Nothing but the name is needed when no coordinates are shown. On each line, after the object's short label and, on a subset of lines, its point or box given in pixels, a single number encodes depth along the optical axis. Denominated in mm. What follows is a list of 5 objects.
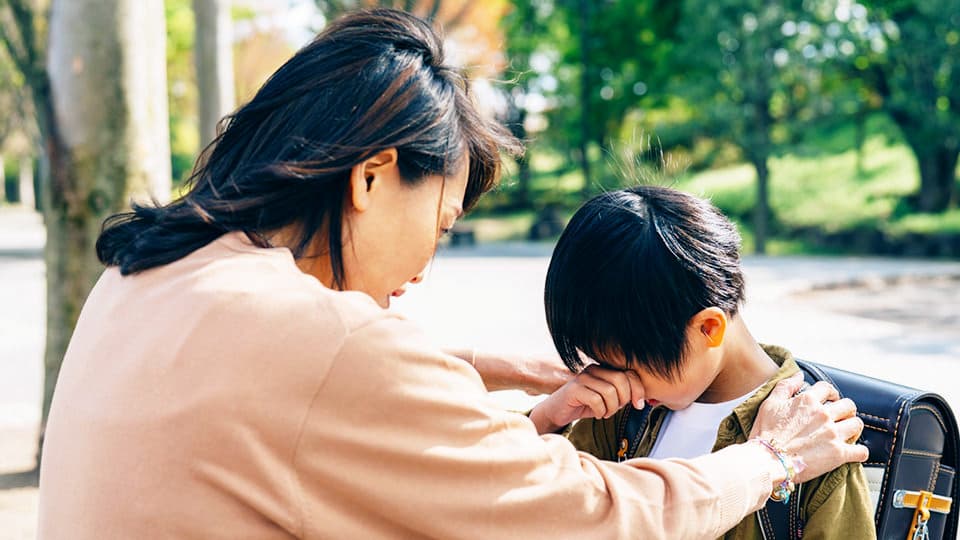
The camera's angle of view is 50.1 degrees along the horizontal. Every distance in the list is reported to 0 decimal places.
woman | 1469
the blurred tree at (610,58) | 25453
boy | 2082
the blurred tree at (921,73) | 19094
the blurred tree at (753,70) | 19766
